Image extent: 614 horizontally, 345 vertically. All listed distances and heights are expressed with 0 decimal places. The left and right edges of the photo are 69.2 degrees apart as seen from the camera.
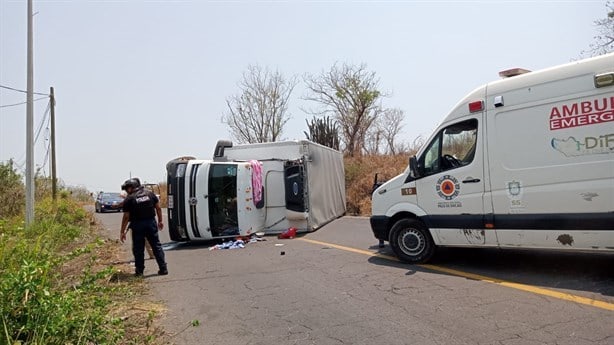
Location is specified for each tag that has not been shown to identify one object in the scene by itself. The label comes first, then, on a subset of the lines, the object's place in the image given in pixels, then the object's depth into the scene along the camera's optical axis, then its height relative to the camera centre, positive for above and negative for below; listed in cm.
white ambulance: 548 +16
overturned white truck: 1112 +9
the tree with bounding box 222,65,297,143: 3378 +603
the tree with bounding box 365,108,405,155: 2831 +349
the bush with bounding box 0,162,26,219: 1631 +42
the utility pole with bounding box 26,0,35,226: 1325 +219
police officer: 770 -46
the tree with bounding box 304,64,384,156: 2914 +539
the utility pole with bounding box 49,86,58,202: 2300 +228
